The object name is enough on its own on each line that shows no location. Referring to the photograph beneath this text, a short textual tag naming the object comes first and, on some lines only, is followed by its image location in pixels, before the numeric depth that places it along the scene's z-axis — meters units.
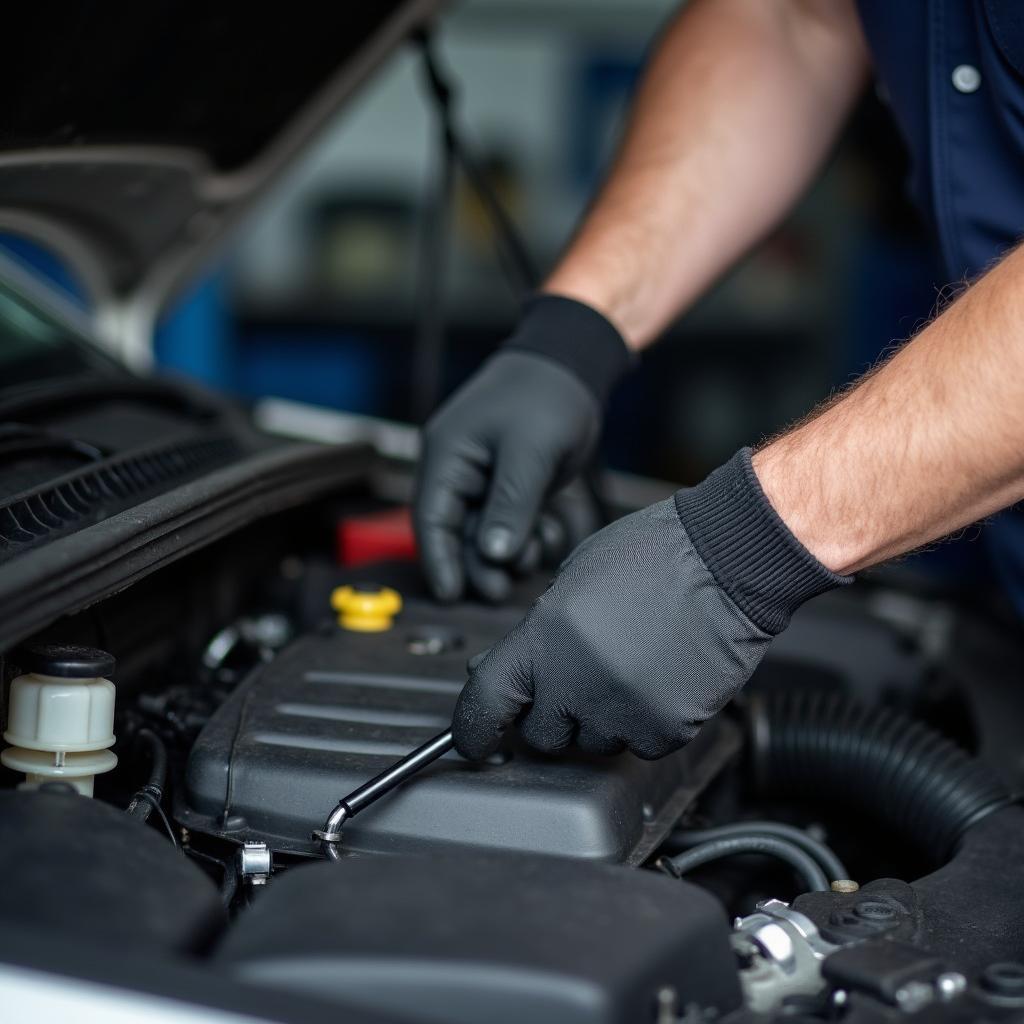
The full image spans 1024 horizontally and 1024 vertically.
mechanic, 0.86
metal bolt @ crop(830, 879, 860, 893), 0.87
